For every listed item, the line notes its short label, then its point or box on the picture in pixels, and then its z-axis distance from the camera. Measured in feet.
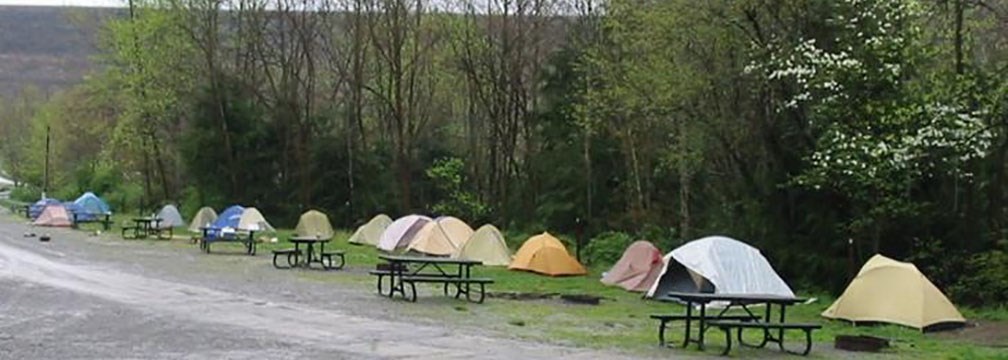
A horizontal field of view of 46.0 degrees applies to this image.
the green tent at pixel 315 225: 131.75
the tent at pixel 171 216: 148.46
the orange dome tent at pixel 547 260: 90.17
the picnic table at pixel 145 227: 129.99
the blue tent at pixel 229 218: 124.26
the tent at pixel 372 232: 123.44
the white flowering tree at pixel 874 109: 66.28
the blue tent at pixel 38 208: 169.78
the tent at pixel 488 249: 96.68
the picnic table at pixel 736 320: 45.42
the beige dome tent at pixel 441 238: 106.11
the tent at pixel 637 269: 79.15
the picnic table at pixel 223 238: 108.21
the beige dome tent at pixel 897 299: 59.00
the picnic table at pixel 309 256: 90.84
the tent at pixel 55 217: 151.02
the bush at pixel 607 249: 101.40
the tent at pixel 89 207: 156.15
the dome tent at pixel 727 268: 65.92
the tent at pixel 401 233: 112.78
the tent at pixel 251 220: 123.13
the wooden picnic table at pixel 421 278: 65.57
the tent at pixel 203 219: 139.64
